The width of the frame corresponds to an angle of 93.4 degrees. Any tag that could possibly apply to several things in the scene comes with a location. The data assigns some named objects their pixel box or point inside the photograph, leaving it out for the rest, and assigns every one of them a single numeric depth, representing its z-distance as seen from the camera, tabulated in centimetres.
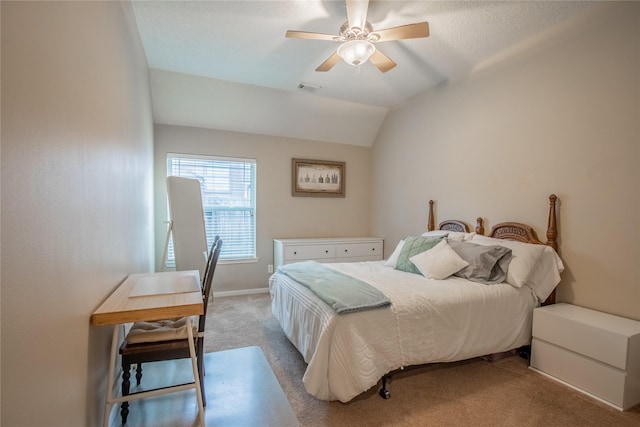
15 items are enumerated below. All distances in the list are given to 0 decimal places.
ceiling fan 203
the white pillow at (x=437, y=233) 332
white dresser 418
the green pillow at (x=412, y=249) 295
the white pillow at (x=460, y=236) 312
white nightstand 190
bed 184
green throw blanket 193
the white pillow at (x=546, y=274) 248
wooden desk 138
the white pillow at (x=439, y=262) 264
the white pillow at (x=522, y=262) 243
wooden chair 164
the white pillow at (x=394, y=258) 317
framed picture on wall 464
